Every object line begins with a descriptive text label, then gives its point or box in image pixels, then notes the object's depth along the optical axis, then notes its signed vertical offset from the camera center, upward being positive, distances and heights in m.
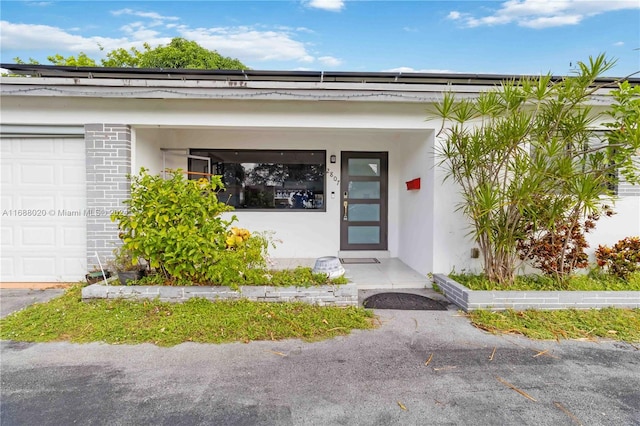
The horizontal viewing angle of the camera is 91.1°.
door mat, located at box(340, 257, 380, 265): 6.51 -1.21
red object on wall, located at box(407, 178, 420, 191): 5.65 +0.36
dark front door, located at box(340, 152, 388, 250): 7.04 +0.05
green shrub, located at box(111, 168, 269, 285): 3.79 -0.39
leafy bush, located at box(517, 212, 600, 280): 4.30 -0.63
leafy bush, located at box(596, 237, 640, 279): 4.66 -0.80
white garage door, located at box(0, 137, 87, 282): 5.00 -0.14
